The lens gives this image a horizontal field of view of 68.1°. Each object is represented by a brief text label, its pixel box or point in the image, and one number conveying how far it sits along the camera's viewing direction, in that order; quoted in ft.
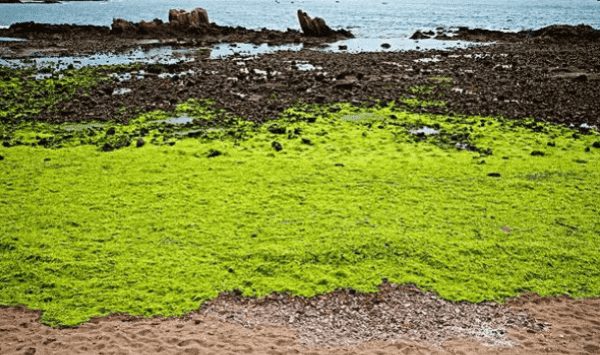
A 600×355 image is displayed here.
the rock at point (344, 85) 73.41
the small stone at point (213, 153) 46.94
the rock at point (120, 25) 162.71
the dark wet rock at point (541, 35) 137.28
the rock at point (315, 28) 162.40
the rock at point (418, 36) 161.17
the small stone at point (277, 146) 48.25
